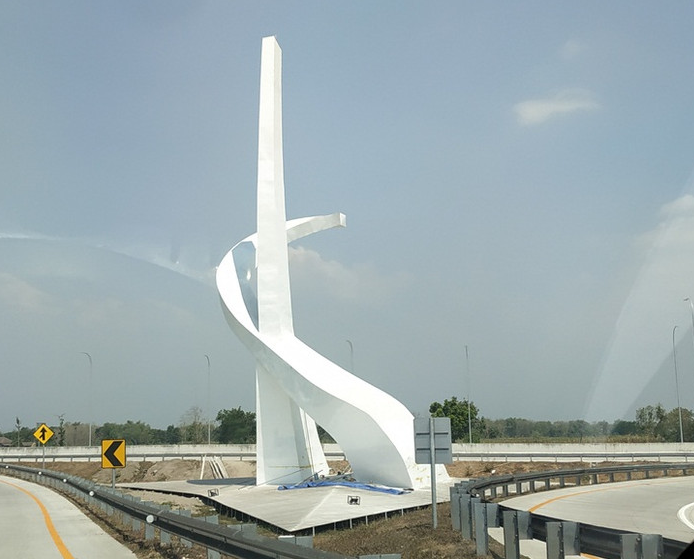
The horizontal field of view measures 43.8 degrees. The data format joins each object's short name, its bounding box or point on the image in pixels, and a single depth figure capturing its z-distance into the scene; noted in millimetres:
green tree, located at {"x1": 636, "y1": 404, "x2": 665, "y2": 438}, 54950
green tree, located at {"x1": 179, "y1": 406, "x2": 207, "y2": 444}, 119375
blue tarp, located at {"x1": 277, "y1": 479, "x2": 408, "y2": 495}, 29097
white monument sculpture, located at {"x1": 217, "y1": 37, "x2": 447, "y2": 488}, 30547
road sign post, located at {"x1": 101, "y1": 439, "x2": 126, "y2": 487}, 24125
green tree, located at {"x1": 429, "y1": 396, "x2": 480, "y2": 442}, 97688
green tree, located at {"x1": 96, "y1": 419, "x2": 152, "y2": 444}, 148238
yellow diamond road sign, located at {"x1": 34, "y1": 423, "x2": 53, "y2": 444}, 41991
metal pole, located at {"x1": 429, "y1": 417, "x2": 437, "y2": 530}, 16016
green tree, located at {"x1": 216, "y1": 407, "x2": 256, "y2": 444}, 113625
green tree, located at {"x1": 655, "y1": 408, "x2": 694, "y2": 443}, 61562
